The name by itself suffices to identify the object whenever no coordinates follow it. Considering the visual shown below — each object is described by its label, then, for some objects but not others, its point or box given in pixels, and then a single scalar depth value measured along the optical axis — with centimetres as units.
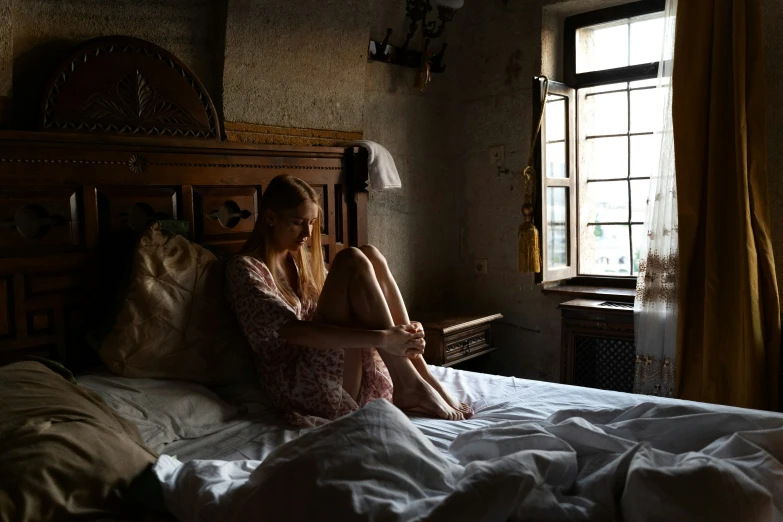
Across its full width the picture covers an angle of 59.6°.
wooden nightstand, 328
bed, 121
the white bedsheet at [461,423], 185
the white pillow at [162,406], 186
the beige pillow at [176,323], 204
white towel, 310
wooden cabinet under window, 329
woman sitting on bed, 212
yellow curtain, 277
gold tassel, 347
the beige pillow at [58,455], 131
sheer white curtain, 300
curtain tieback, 348
